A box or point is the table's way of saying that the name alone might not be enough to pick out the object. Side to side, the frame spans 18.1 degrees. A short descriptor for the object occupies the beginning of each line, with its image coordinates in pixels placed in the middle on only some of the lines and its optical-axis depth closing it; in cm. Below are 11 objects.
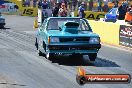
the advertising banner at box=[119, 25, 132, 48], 1888
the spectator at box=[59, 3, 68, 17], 2712
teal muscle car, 1262
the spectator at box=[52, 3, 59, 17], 2947
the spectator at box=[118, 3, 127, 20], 2720
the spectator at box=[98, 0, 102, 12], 4138
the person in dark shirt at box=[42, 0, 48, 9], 3278
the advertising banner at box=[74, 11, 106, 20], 3880
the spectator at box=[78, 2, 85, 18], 3195
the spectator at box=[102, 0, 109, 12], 4191
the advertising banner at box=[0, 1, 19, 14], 4541
